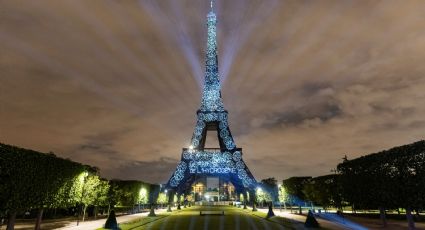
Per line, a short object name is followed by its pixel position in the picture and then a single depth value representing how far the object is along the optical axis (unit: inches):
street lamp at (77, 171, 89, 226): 1358.3
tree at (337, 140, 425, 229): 945.5
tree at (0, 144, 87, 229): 848.3
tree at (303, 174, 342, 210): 1791.0
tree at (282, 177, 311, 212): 2603.3
